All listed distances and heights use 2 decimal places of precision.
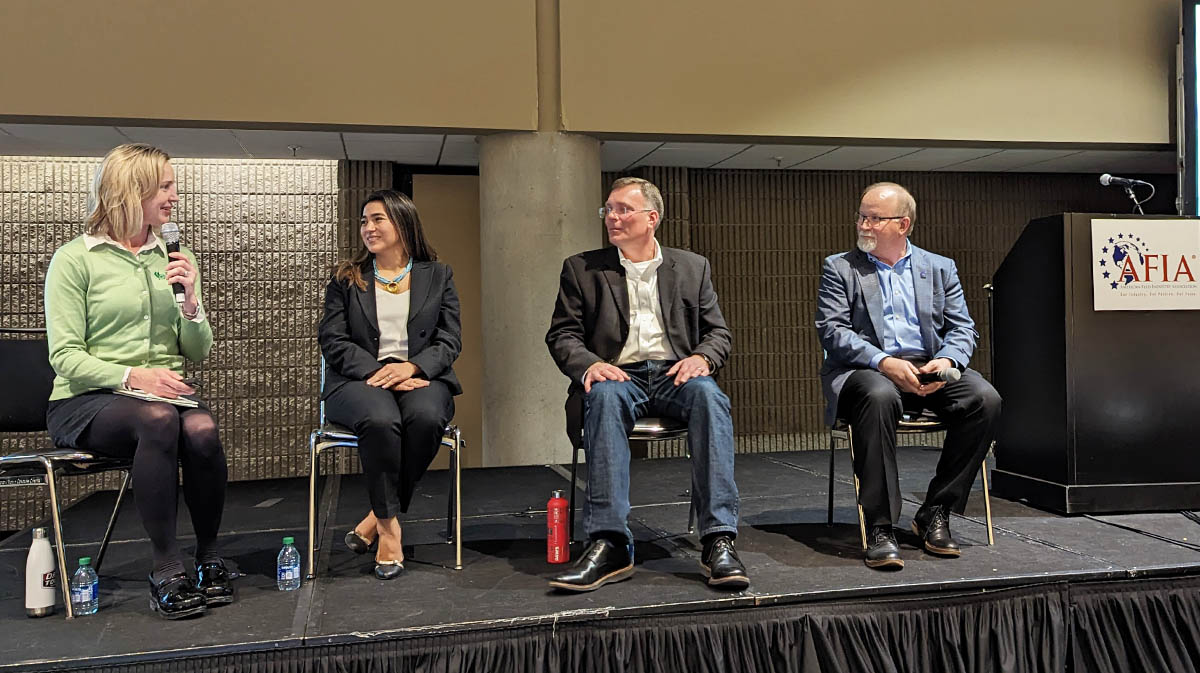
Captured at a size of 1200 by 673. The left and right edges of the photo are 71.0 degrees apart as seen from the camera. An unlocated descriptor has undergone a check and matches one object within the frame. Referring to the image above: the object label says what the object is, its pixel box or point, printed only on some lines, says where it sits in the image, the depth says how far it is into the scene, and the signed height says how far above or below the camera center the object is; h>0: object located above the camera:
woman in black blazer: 2.49 -0.02
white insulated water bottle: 2.16 -0.58
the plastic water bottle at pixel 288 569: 2.38 -0.62
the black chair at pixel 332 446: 2.49 -0.30
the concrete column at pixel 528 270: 5.04 +0.47
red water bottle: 2.55 -0.57
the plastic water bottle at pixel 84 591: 2.18 -0.62
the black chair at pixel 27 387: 2.70 -0.11
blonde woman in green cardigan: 2.21 -0.01
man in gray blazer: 2.63 -0.05
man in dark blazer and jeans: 2.39 -0.05
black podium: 3.18 -0.20
